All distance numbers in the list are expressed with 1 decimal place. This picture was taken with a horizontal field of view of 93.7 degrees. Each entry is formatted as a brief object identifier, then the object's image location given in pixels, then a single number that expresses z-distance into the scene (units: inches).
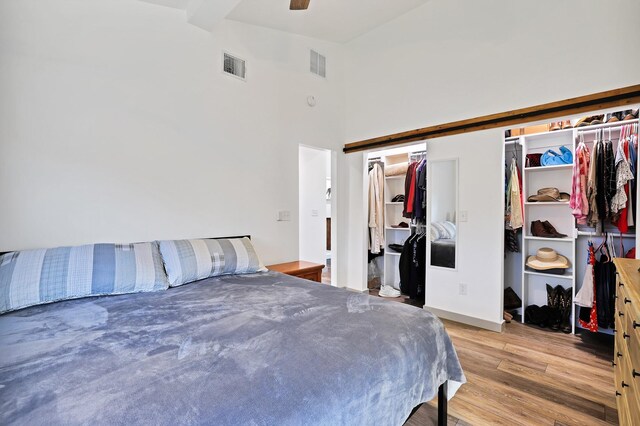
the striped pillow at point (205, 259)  84.7
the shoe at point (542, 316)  121.2
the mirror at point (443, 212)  129.3
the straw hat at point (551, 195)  123.1
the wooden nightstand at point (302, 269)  117.6
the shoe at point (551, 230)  124.5
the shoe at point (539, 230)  125.7
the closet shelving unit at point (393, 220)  174.4
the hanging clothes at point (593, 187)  108.3
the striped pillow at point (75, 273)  63.7
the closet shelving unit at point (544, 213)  124.2
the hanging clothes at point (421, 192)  148.2
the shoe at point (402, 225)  169.2
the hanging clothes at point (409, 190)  151.6
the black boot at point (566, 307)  118.0
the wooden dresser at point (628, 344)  40.7
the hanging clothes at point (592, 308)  105.3
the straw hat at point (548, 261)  119.1
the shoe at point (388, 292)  164.4
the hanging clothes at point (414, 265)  149.3
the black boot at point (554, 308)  119.0
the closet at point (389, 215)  170.1
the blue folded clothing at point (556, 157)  121.3
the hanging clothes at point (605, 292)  102.6
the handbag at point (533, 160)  129.0
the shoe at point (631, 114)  106.0
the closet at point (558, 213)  109.8
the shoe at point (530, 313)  124.0
